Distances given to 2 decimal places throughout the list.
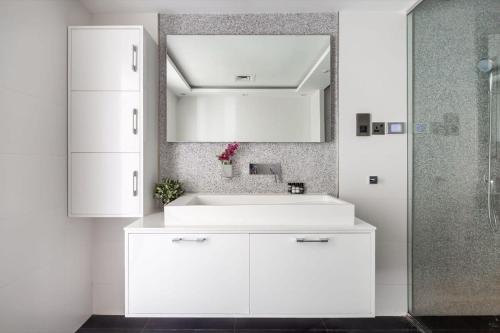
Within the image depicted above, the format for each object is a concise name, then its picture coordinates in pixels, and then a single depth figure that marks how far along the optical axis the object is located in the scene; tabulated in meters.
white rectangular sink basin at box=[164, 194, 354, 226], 1.72
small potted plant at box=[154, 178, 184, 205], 2.13
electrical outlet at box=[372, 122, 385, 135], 2.22
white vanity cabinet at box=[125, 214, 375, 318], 1.67
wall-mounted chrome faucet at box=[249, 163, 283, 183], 2.29
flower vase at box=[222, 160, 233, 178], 2.26
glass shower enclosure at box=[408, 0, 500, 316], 1.46
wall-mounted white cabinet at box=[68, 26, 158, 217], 1.92
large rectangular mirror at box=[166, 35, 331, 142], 2.23
